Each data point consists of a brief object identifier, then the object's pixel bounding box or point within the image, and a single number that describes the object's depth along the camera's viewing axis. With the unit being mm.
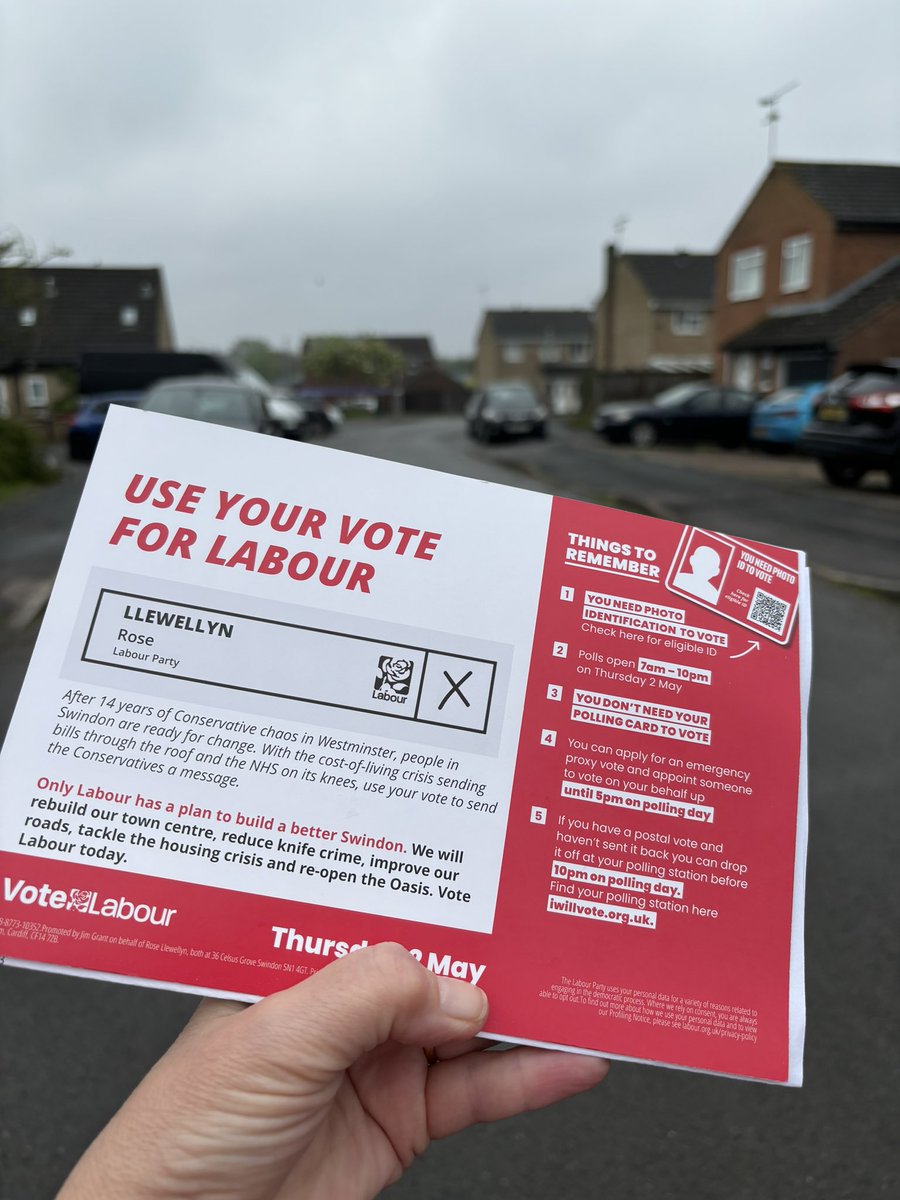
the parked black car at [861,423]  12375
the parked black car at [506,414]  23766
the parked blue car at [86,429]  20094
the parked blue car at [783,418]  19094
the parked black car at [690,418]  22219
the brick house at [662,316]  48156
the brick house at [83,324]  41156
